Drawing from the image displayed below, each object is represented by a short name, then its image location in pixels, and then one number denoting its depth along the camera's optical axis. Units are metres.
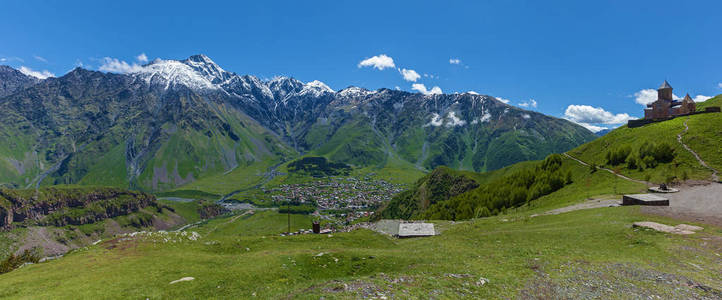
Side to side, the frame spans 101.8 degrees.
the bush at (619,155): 58.72
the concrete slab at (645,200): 34.09
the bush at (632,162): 54.19
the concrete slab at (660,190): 40.20
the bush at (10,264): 39.17
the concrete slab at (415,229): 38.75
